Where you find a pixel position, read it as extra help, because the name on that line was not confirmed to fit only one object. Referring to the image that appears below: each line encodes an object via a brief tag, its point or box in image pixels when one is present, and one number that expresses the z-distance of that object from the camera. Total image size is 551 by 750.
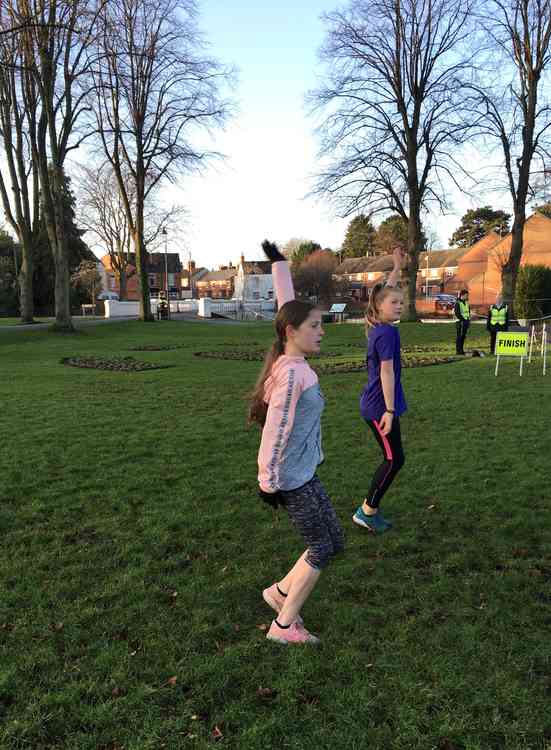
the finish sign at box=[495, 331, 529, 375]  12.05
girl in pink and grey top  2.92
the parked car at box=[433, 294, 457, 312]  53.19
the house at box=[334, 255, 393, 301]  89.36
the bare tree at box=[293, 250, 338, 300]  68.44
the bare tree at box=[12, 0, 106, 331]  22.44
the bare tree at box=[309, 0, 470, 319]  28.97
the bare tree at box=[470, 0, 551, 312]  25.70
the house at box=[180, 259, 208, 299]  115.85
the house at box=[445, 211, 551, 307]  52.94
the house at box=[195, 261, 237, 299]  120.12
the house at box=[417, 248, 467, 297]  85.38
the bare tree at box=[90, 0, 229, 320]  30.20
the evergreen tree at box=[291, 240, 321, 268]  87.04
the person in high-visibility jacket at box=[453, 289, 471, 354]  16.67
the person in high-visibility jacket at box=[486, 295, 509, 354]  15.97
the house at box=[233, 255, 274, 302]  102.75
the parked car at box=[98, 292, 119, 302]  71.94
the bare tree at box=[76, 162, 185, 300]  55.34
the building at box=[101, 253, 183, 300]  95.16
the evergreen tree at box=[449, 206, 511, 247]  83.06
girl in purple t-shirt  4.40
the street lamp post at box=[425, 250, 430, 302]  81.23
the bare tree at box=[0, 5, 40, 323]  27.20
